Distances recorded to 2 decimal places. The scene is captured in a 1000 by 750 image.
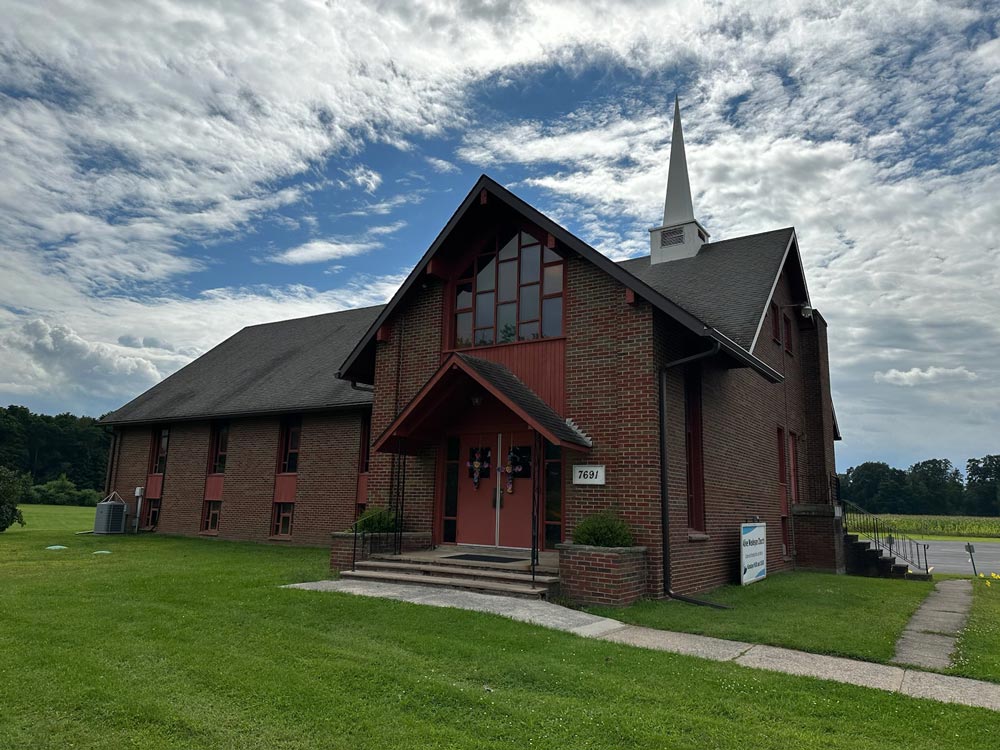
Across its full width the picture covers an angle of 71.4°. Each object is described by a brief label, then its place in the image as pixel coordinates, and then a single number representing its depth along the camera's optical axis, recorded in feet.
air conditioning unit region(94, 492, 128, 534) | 78.07
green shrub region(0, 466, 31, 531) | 72.02
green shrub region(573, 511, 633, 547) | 33.24
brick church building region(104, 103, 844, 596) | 36.60
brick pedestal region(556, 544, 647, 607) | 31.35
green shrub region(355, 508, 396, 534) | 41.91
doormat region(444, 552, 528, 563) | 37.31
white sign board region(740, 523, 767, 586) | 41.33
